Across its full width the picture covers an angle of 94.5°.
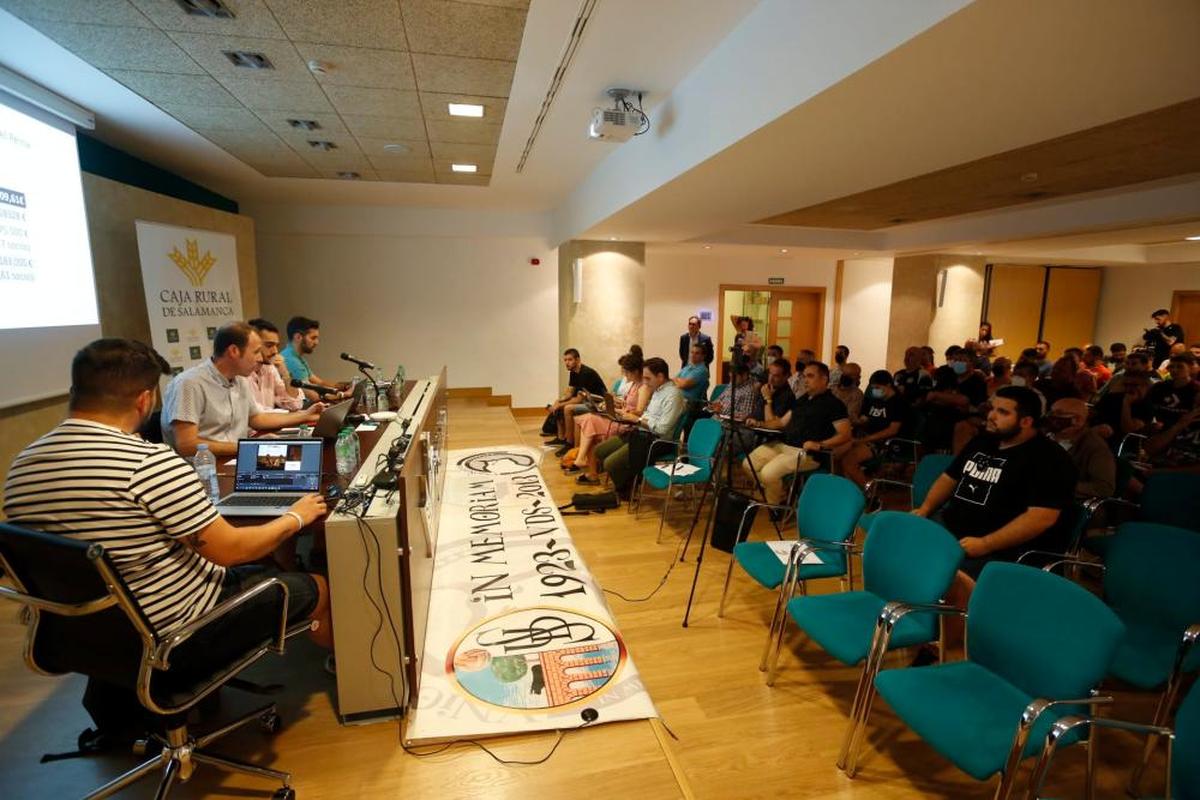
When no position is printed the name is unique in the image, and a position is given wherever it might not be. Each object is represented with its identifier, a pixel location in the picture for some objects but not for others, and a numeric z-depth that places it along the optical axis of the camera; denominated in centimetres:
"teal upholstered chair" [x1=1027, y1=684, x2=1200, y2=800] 137
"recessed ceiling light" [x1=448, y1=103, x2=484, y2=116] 377
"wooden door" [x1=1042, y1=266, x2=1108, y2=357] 1105
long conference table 214
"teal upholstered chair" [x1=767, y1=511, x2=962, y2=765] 208
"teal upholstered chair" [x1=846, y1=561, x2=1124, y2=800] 158
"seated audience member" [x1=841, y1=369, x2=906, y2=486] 451
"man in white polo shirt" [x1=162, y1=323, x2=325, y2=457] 287
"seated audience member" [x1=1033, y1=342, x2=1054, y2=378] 631
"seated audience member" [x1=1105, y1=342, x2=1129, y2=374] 701
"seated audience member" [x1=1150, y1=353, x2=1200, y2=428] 458
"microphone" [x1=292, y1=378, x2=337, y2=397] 482
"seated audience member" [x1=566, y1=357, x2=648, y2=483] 543
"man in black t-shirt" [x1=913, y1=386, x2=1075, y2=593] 245
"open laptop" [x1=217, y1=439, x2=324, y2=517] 242
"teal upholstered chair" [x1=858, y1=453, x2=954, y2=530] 321
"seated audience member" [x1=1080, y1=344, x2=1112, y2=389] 664
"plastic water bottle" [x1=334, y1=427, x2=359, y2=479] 274
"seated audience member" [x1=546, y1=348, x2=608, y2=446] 643
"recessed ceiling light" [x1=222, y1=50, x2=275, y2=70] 296
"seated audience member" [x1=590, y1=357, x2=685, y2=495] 463
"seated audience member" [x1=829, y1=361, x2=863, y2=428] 509
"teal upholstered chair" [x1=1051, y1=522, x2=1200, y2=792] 190
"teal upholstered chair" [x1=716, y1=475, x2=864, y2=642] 262
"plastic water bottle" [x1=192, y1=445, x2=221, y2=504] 245
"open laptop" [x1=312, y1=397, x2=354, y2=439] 325
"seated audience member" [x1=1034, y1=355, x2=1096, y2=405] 426
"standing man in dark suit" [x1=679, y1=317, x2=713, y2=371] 641
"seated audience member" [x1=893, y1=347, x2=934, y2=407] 549
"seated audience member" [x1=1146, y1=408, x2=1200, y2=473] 400
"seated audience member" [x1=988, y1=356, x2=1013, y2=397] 576
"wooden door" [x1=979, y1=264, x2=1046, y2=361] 1065
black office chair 141
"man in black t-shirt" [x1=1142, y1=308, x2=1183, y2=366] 724
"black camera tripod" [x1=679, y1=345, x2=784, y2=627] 316
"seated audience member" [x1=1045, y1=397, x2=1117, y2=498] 318
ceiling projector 328
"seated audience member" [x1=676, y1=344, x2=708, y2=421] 568
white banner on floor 230
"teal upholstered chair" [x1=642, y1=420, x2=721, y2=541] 405
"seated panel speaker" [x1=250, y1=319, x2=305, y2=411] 408
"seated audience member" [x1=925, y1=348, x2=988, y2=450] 466
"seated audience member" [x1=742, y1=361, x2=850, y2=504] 407
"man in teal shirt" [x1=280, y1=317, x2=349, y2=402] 490
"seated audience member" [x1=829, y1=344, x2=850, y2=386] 585
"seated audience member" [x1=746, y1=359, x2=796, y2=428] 507
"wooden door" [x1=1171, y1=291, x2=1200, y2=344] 1006
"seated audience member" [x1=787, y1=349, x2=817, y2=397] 641
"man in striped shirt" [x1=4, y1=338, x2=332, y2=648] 148
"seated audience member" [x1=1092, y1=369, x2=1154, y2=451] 454
